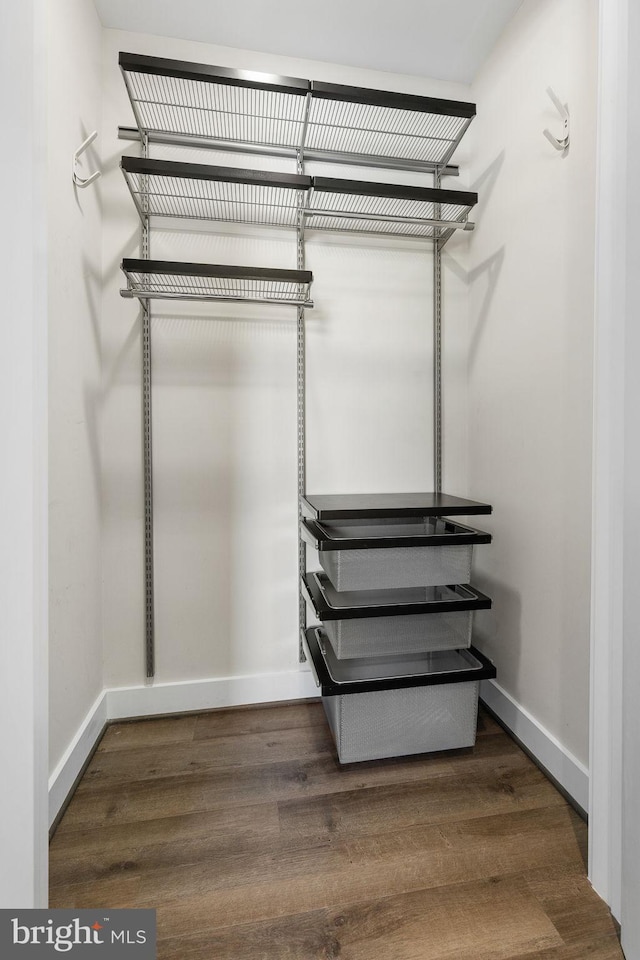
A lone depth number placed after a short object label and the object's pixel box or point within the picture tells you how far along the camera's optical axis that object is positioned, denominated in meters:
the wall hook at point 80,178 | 1.16
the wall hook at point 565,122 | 1.17
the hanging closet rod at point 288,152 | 1.50
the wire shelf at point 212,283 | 1.31
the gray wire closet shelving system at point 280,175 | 1.30
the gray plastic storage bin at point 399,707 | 1.27
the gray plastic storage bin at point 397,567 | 1.26
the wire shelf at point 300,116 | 1.27
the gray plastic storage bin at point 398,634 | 1.28
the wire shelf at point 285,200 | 1.30
